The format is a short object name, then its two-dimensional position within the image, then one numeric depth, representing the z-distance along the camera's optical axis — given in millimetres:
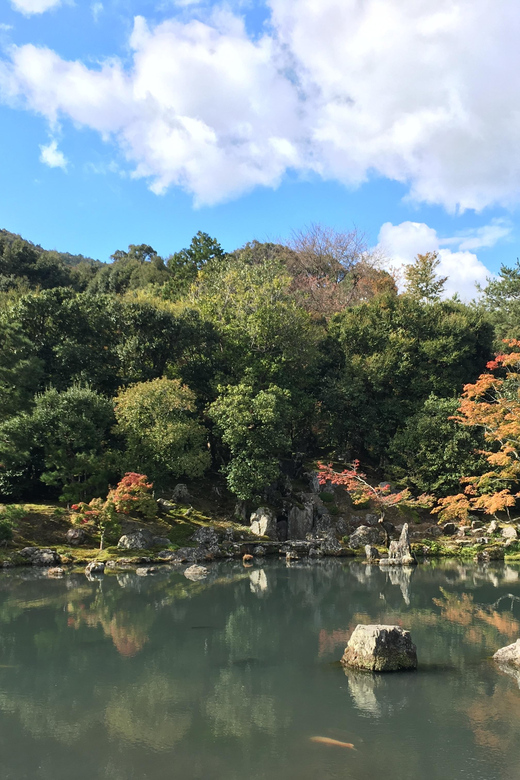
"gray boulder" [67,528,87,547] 23172
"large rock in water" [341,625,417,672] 10594
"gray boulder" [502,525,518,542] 26578
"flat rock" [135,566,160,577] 20672
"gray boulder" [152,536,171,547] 24266
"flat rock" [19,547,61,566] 21500
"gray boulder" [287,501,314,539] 27916
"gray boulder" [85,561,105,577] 20609
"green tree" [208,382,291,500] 27031
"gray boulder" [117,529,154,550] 23375
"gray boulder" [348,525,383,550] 27094
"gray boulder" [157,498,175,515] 26734
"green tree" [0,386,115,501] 24344
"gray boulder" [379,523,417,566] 24312
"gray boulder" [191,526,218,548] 24750
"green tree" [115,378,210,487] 25672
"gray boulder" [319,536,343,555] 26080
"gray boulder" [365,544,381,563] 25141
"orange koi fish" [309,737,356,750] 7707
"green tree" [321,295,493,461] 34438
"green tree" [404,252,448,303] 45906
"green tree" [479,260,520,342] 39197
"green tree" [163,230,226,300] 44406
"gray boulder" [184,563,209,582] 20464
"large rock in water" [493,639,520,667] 10945
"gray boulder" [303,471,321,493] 30920
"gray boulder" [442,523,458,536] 28766
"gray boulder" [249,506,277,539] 26781
